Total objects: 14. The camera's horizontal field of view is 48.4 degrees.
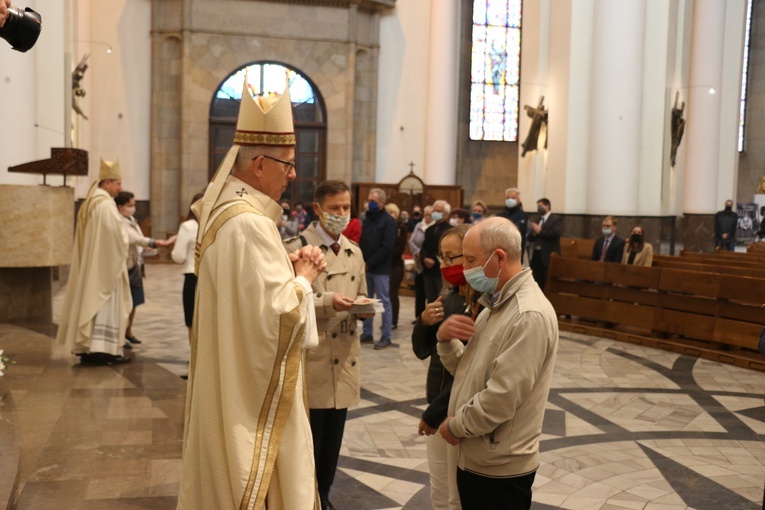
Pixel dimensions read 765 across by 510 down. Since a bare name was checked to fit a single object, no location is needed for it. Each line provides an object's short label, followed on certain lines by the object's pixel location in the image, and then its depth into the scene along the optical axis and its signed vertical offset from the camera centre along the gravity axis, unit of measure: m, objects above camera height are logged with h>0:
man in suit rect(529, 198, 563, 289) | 13.42 -0.85
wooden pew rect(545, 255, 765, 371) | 9.33 -1.41
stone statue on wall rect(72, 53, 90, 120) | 17.19 +1.84
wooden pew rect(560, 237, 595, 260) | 14.45 -1.02
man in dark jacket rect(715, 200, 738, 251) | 21.42 -0.80
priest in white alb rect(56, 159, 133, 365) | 7.60 -1.01
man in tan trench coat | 4.33 -0.79
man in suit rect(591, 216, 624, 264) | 12.32 -0.81
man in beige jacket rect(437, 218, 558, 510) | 2.96 -0.67
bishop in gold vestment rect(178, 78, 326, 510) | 3.00 -0.68
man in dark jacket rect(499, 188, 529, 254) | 13.12 -0.37
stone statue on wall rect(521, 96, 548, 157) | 18.47 +1.41
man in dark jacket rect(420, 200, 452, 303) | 9.90 -0.86
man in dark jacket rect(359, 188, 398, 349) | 9.83 -0.72
